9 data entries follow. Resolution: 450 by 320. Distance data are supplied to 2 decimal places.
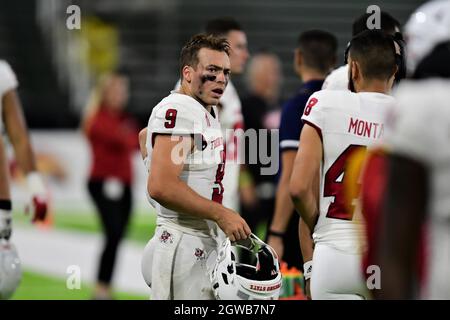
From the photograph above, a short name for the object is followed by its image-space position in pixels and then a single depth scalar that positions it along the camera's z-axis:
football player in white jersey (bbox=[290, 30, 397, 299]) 8.49
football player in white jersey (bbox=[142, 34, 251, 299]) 8.02
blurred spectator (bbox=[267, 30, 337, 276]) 10.66
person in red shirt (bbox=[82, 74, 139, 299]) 16.89
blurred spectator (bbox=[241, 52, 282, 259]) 17.91
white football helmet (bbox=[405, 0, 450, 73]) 5.68
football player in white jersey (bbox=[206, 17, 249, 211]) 11.78
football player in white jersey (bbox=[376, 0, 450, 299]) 5.00
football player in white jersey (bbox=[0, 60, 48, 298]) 10.09
